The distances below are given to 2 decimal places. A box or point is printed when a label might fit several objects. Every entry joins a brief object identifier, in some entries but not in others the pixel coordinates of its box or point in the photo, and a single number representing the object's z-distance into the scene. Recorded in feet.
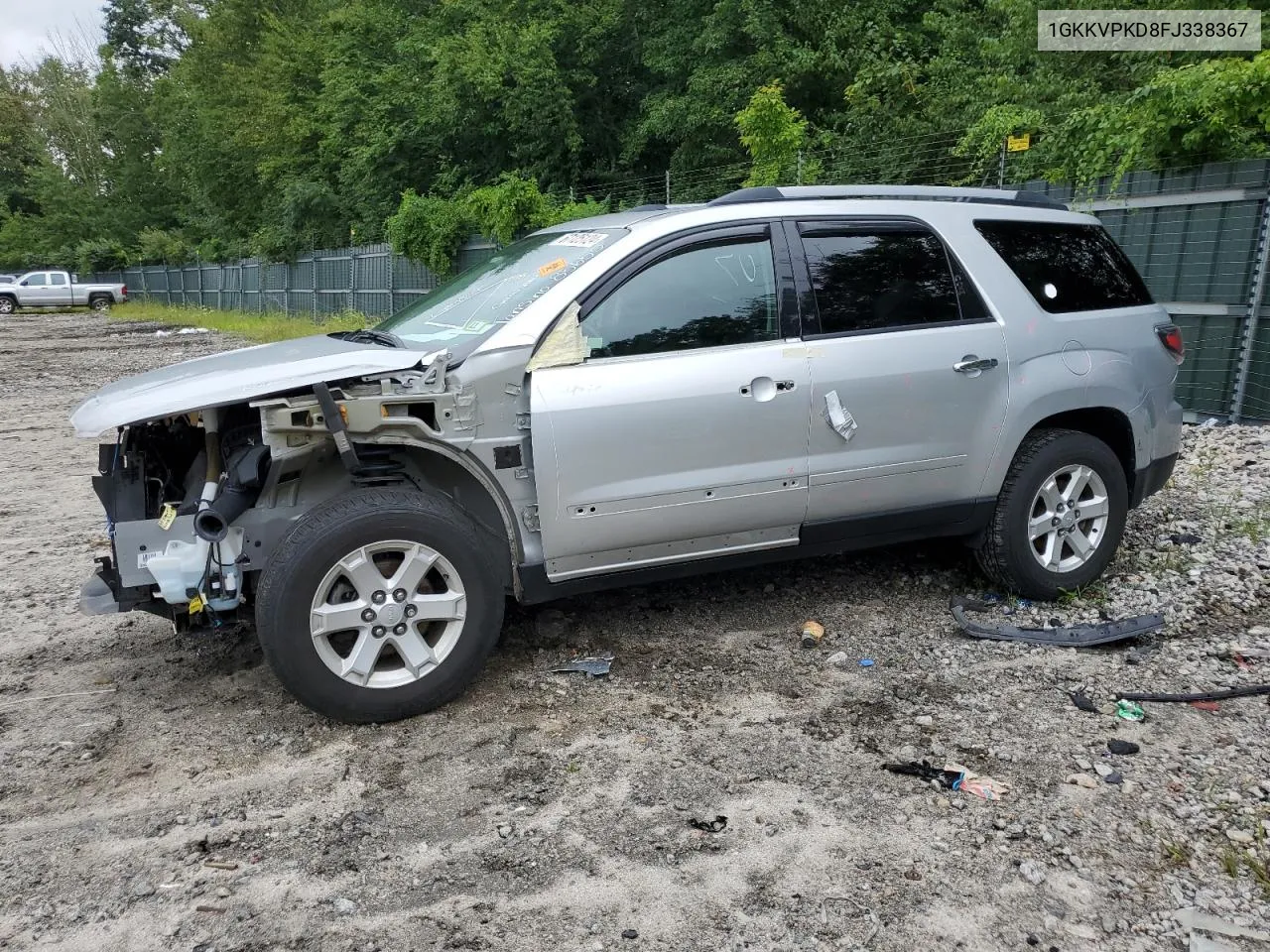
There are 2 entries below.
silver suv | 11.66
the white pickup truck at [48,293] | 129.90
